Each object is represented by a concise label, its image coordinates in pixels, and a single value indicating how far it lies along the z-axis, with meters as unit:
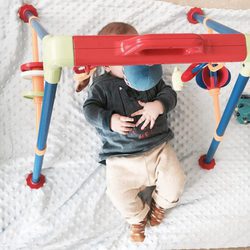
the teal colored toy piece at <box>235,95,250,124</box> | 1.16
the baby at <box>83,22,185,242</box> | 0.97
